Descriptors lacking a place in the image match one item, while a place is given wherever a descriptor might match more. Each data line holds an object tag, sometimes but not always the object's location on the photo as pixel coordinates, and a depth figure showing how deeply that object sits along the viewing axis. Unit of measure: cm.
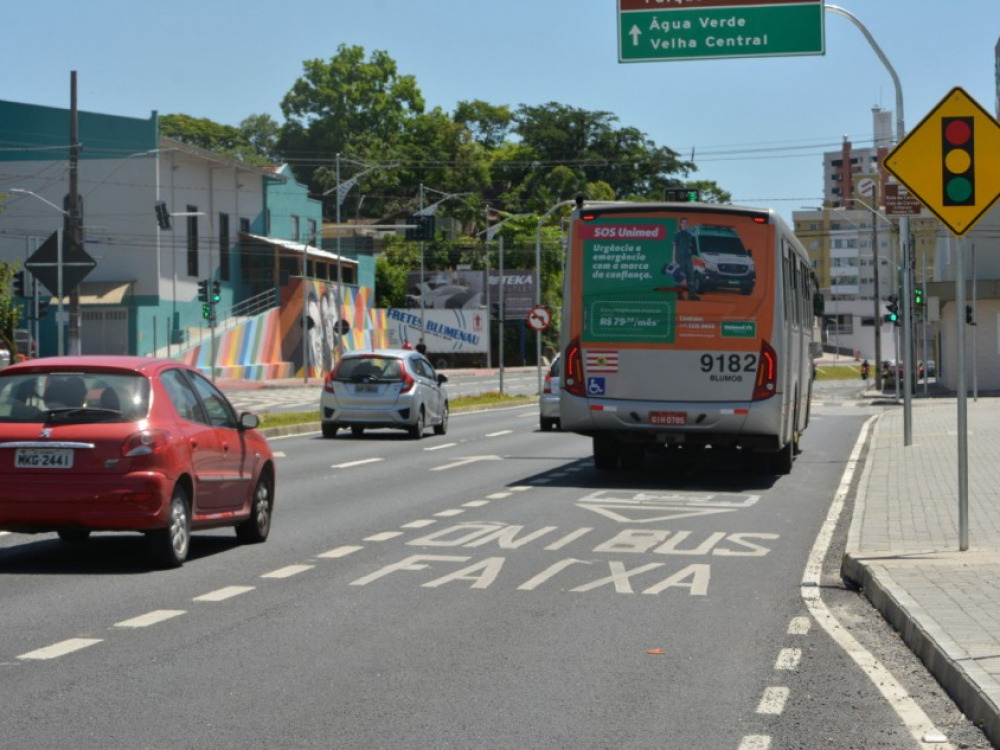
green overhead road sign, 2208
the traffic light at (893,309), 4982
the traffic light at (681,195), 2188
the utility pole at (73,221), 3694
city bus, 1945
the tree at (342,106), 13212
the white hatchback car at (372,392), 2928
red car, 1132
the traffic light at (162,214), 5806
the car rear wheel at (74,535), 1316
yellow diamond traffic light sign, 1179
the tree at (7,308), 4859
